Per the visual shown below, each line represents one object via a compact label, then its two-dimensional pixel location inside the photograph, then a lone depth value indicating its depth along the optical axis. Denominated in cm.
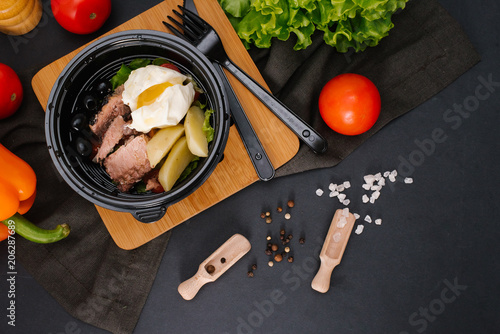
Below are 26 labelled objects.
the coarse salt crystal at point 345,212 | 96
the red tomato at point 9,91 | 93
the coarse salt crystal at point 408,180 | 98
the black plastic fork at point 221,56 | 92
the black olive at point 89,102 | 88
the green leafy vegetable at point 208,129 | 87
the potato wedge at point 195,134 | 85
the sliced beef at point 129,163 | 87
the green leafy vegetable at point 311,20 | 91
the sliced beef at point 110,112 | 88
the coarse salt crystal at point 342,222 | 96
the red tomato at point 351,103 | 93
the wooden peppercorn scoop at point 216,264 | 95
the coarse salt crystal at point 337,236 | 96
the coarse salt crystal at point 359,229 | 97
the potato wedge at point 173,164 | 86
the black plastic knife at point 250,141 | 92
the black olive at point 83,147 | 87
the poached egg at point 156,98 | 85
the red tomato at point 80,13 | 94
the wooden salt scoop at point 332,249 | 95
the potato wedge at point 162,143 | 86
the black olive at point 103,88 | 89
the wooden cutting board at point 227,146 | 92
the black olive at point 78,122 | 87
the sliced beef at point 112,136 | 88
